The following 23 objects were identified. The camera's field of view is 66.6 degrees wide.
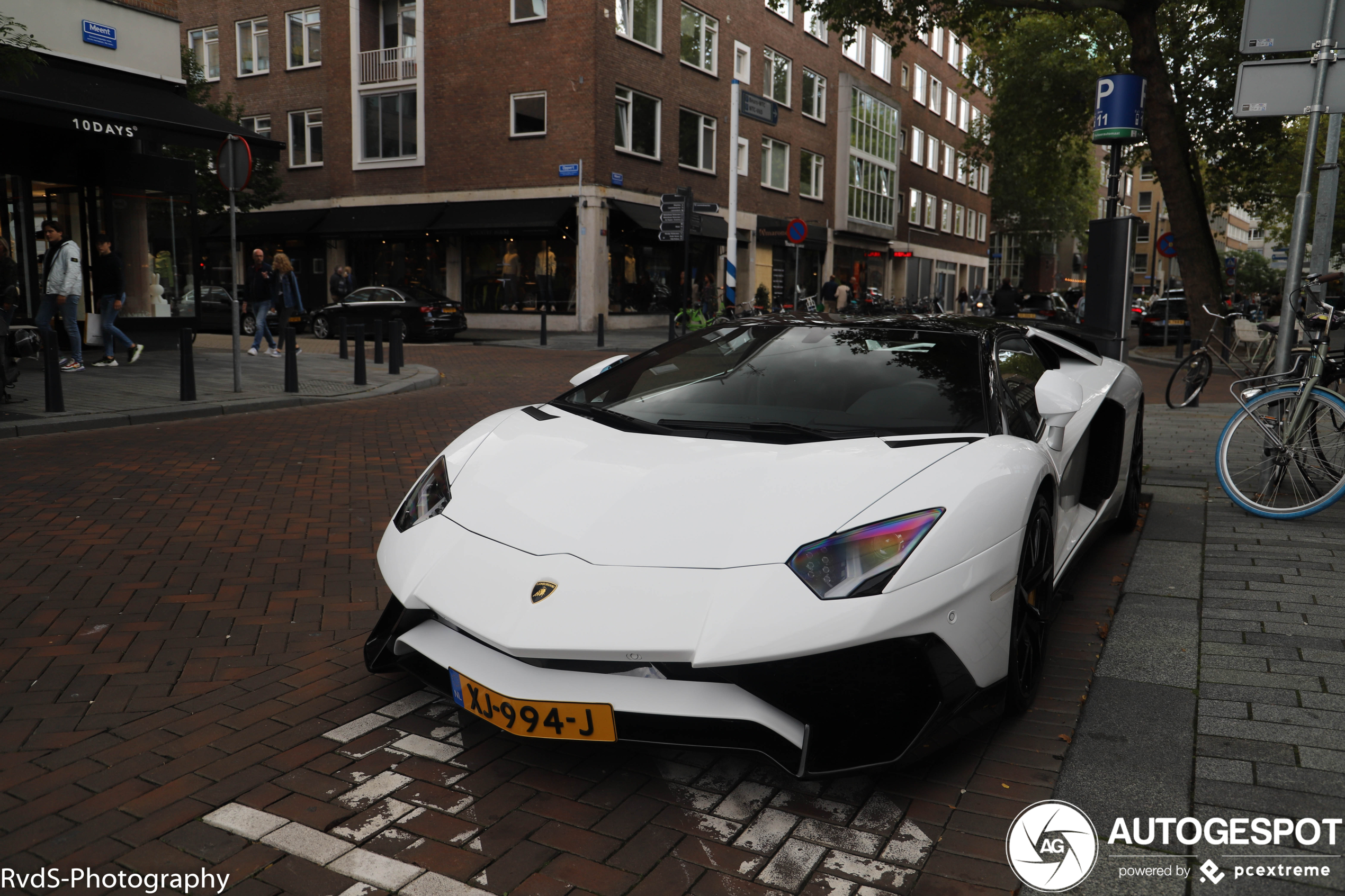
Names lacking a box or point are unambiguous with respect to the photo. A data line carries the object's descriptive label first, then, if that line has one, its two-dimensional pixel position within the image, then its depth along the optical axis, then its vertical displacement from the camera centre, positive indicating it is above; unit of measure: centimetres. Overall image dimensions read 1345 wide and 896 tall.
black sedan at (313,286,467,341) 2370 -35
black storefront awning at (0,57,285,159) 1282 +245
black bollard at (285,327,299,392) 1167 -79
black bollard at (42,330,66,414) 922 -74
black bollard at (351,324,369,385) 1296 -82
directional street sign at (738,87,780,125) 1945 +370
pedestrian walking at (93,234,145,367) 1362 +8
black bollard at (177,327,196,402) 1046 -84
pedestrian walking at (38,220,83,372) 1244 +7
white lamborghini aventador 248 -69
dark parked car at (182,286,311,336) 2569 -57
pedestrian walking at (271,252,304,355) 1755 +21
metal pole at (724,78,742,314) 2278 +178
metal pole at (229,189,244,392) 1098 -61
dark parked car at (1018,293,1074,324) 2808 +9
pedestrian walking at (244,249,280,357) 1684 +2
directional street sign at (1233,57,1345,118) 603 +135
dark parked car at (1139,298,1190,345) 2809 -23
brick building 2867 +499
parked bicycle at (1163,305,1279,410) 1198 -68
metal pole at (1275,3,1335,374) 602 +49
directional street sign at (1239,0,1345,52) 604 +170
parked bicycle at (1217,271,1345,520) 563 -70
